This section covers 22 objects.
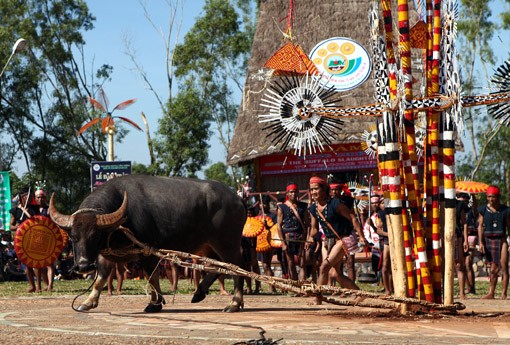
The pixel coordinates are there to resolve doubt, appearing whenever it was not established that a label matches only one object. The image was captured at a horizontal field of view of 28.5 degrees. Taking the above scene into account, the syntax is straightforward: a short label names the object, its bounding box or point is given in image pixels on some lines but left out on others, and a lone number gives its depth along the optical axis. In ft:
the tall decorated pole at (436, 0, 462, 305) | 38.55
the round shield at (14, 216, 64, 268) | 57.36
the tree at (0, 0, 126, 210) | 160.04
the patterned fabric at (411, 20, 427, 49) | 40.93
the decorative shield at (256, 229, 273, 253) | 66.18
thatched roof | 121.60
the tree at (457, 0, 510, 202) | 148.46
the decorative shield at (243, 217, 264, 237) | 65.05
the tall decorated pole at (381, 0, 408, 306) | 38.58
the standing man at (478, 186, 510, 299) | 58.13
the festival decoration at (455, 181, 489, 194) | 79.00
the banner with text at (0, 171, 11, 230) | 84.53
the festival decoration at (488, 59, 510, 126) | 39.45
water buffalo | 42.63
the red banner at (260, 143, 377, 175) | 116.16
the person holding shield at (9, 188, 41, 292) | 63.67
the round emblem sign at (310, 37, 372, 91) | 116.98
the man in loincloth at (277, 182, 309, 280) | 63.16
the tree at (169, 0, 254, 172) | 162.81
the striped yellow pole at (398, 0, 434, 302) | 38.83
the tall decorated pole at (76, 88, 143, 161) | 94.89
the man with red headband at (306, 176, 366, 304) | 48.11
